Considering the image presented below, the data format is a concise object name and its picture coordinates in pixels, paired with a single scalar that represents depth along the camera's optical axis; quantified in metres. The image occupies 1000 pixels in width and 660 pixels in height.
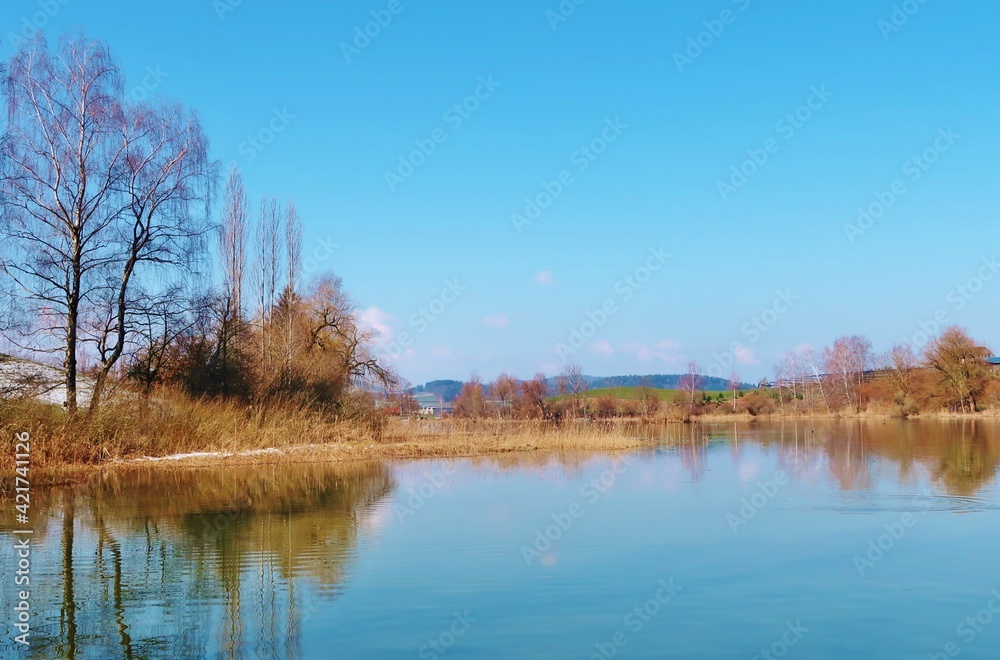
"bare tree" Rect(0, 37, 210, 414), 19.09
